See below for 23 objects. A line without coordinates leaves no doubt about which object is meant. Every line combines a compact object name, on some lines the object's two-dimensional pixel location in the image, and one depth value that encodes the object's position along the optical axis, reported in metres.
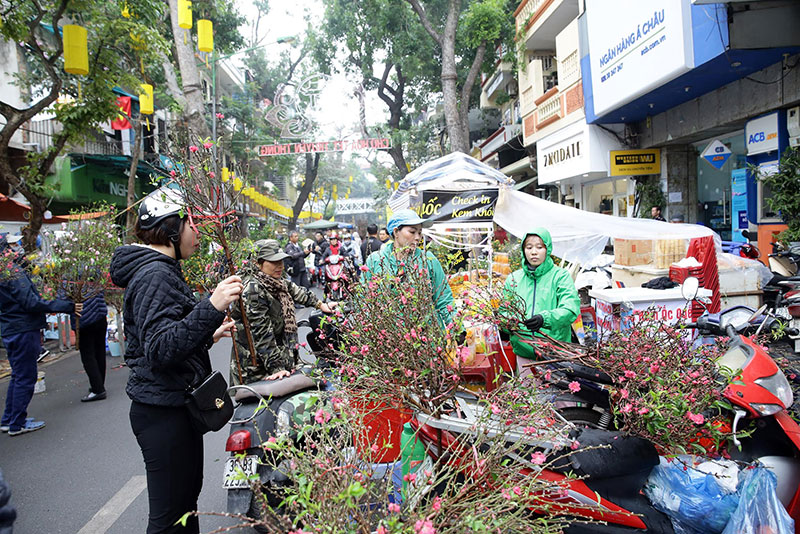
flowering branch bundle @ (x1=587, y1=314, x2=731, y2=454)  2.23
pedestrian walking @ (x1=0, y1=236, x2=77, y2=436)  5.18
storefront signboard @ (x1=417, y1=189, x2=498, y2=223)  8.57
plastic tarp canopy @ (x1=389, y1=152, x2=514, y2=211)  8.89
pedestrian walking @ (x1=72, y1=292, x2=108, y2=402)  6.04
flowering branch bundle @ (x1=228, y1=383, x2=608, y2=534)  1.37
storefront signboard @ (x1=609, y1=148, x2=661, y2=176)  12.30
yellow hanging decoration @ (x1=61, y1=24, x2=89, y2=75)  7.23
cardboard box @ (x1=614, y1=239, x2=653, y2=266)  6.39
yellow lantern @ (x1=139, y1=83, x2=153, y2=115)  11.93
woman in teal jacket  2.99
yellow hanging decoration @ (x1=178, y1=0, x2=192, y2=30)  9.87
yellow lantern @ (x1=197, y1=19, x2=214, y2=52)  11.05
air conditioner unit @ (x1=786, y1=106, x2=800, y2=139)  7.71
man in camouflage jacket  3.60
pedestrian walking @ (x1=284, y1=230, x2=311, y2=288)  13.46
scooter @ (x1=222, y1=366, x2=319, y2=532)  2.97
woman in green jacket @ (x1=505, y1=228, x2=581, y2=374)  3.34
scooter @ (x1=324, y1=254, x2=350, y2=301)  12.65
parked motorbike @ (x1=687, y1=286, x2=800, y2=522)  2.54
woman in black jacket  2.20
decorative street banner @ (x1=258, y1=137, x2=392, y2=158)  17.45
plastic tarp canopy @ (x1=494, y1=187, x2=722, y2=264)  6.47
